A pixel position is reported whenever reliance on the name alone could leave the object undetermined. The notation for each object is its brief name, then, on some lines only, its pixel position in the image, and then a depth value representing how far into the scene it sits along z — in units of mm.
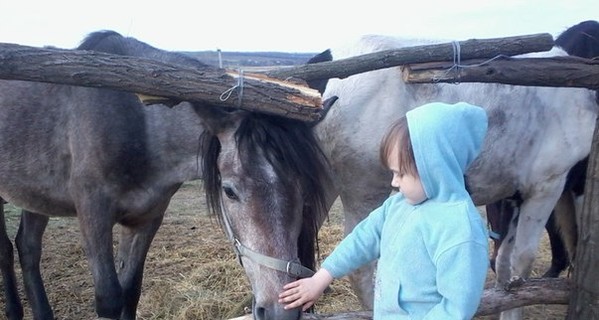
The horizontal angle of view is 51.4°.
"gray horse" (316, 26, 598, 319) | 3064
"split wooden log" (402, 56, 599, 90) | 2779
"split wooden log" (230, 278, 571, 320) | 2855
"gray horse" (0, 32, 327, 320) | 2471
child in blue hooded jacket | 1704
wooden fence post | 2660
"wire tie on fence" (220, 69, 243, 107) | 2449
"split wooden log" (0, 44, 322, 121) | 2252
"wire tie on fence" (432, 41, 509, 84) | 2791
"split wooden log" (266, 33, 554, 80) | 2805
